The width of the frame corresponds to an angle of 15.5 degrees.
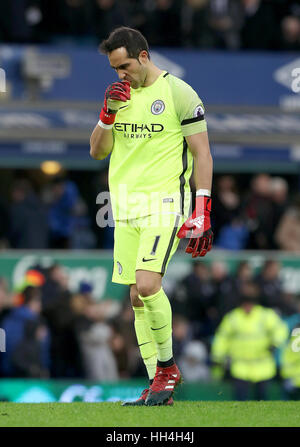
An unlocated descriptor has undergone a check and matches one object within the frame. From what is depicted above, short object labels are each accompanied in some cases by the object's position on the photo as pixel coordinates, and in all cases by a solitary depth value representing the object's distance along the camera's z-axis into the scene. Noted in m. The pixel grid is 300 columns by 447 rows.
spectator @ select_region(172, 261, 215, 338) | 14.50
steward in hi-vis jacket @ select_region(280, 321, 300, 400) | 14.29
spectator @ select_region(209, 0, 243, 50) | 17.16
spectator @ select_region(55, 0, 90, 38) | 16.92
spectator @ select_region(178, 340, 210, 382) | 14.12
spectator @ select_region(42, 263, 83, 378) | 13.99
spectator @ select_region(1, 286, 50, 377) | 13.62
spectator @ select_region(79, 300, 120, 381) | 14.03
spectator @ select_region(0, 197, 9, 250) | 15.40
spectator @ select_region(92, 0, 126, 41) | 16.81
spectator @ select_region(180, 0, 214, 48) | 17.03
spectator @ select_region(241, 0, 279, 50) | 17.17
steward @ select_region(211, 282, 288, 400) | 14.13
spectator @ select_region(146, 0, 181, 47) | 16.80
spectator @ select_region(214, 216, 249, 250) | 15.99
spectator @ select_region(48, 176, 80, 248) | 15.82
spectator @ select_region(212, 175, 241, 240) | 15.95
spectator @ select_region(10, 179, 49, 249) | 15.39
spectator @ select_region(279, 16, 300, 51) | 17.19
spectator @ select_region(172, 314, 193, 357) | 14.10
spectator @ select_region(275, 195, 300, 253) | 16.05
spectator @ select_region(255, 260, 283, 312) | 14.70
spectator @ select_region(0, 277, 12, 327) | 13.77
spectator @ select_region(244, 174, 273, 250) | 16.11
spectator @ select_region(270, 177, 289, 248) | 16.20
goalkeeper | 7.40
